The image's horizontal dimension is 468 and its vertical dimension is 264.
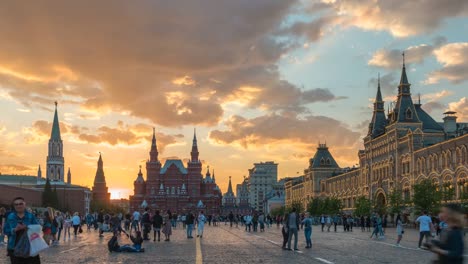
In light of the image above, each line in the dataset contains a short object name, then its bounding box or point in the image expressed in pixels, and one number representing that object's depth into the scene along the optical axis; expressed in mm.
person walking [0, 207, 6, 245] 29186
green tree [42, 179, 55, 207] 148750
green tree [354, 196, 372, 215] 85875
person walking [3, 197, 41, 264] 10555
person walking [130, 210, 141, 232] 44981
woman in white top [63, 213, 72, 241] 38166
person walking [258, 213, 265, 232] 56656
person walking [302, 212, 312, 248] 27422
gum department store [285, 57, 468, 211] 71938
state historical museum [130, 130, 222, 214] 182625
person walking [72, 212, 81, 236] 42800
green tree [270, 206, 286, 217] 159150
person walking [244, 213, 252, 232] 57303
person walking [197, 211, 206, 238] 41188
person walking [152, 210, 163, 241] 35125
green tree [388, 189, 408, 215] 77750
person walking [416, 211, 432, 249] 24969
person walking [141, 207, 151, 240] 36500
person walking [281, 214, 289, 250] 26594
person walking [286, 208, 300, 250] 25719
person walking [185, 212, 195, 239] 39547
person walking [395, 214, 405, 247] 30688
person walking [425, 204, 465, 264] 8523
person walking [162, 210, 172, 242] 35938
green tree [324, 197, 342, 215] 105750
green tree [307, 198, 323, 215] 117275
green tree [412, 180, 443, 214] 66875
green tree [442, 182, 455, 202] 66688
